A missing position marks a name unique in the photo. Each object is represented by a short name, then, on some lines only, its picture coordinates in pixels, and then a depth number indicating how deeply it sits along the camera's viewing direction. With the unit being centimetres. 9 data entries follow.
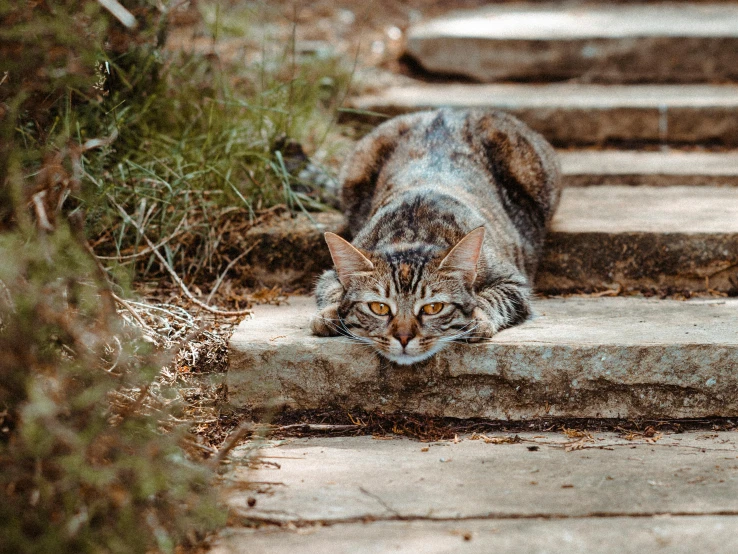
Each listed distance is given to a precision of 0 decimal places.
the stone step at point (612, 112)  507
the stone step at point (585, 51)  565
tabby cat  298
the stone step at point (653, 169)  461
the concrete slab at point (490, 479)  229
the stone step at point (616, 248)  378
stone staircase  295
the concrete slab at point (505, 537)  211
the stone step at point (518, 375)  292
